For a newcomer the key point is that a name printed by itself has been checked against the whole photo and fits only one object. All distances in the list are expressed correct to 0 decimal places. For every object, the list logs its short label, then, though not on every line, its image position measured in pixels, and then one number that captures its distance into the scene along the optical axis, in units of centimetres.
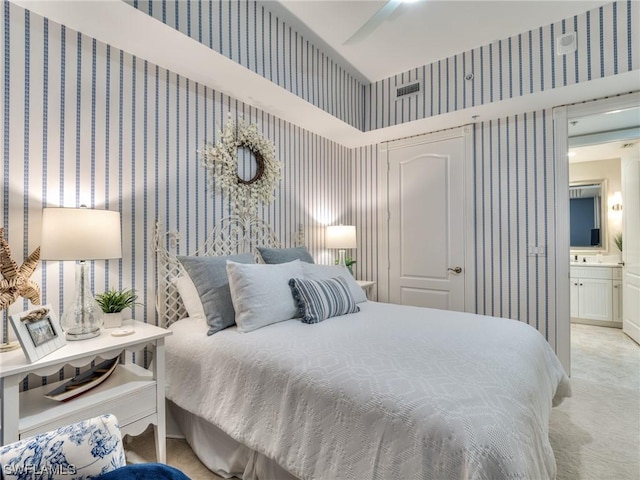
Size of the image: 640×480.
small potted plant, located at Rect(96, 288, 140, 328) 188
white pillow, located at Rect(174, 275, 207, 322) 218
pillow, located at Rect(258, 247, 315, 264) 274
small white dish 173
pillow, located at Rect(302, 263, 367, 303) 255
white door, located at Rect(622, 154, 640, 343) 372
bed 108
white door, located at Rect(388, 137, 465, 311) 353
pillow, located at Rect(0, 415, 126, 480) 81
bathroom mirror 503
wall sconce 484
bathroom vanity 454
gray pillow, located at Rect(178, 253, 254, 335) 201
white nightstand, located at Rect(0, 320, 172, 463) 133
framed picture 137
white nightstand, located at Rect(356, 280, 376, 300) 370
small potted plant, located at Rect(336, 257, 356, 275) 387
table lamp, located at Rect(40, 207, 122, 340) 156
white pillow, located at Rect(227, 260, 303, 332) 197
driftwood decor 155
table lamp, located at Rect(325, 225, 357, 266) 364
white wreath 264
